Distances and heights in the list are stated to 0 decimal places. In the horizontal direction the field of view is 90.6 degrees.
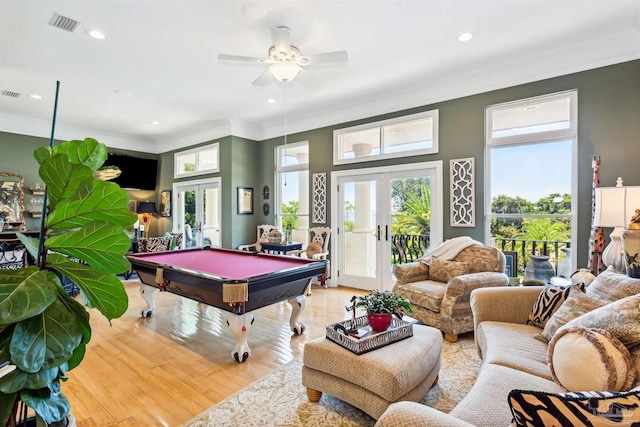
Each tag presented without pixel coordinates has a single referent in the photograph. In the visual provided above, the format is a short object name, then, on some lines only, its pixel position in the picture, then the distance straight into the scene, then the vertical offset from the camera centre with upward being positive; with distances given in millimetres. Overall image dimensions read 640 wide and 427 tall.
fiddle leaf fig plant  712 -173
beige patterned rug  1951 -1295
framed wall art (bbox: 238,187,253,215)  6496 +200
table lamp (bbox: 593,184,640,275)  2533 -6
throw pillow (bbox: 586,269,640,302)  1735 -435
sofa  824 -650
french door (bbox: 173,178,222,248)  6988 -16
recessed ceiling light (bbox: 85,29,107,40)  3164 +1790
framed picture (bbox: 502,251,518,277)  3955 -676
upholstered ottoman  1732 -939
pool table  2580 -622
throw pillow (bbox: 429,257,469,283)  3553 -668
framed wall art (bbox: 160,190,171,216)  7969 +187
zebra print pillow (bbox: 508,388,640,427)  774 -498
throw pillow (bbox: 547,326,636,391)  1229 -616
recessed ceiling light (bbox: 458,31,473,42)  3216 +1802
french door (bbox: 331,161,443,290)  4648 -76
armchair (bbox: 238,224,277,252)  5812 -498
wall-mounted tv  7508 +979
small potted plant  2076 -641
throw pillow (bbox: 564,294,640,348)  1320 -480
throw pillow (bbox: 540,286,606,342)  1834 -581
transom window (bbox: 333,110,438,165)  4664 +1151
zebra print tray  1916 -795
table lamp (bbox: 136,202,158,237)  7785 -43
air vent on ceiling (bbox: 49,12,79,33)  2947 +1791
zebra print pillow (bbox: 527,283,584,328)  2146 -640
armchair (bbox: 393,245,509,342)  3082 -782
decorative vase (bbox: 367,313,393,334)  2070 -722
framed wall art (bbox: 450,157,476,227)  4195 +243
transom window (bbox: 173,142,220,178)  6910 +1142
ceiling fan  2891 +1432
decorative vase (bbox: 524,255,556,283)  3467 -645
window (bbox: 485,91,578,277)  3646 +421
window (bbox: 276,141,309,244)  6145 +414
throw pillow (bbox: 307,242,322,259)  5234 -637
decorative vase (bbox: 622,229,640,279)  2033 -259
